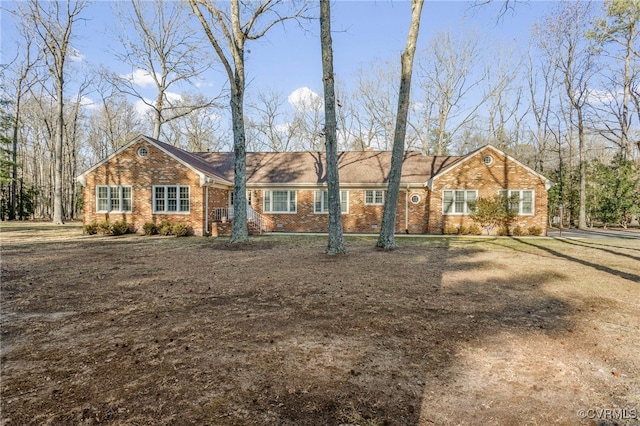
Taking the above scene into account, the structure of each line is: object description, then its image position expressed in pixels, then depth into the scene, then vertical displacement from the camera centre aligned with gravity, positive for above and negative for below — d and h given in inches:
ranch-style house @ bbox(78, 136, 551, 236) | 655.8 +41.1
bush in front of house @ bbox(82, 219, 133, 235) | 625.9 -31.1
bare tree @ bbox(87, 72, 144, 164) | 1429.6 +382.9
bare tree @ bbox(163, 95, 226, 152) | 1379.2 +324.9
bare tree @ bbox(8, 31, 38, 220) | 1021.2 +368.8
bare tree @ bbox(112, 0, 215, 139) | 926.4 +419.3
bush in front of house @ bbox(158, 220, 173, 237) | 623.8 -33.1
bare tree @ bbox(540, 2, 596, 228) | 917.2 +351.1
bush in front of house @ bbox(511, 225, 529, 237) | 688.1 -48.9
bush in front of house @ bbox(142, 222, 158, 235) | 632.4 -32.1
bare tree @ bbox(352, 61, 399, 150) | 1213.3 +319.4
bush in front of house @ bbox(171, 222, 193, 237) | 616.7 -34.9
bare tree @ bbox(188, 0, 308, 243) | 504.7 +193.9
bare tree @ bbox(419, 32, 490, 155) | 1109.4 +380.3
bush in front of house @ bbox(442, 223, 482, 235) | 699.7 -46.5
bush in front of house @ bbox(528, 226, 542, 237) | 679.1 -48.5
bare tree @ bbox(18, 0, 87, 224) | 860.6 +434.9
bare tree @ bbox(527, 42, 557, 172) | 1065.5 +307.0
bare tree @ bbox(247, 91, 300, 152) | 1392.7 +327.6
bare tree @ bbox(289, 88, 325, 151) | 1344.7 +335.3
